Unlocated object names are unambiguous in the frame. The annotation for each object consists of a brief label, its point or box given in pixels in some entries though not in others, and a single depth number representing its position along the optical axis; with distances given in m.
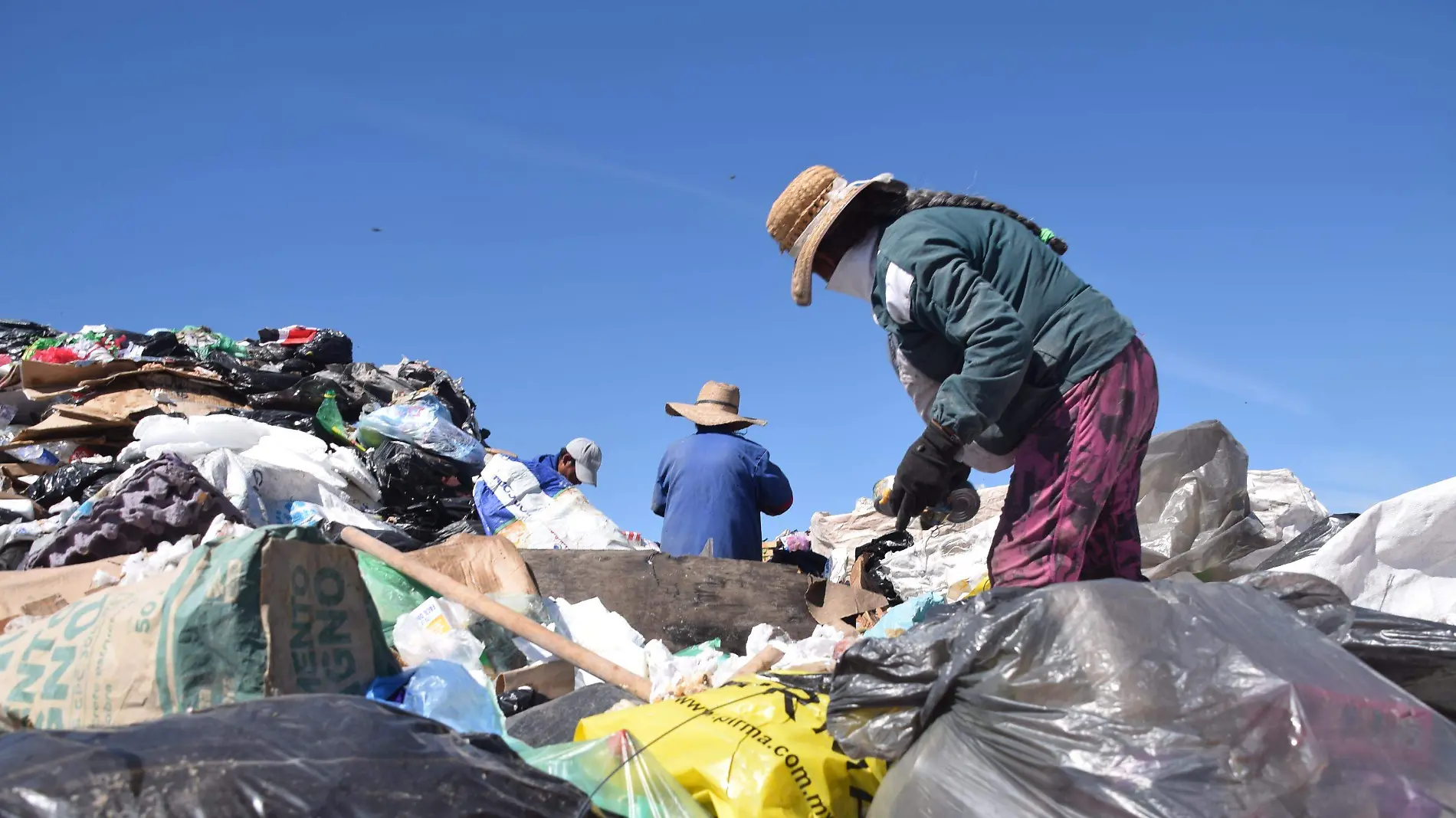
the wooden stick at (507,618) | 2.35
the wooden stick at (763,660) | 2.39
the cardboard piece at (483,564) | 3.25
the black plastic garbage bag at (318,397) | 6.18
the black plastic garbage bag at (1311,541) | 2.92
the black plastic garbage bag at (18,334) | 8.66
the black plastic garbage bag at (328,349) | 7.62
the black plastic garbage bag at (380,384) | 6.93
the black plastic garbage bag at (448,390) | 7.19
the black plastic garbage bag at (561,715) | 2.10
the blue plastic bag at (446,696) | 2.01
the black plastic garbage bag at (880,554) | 4.41
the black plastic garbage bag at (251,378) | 6.37
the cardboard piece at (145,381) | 5.81
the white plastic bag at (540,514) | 4.86
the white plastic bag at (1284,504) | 3.93
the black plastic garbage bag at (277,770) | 1.09
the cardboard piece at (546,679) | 2.52
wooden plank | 3.40
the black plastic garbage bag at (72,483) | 4.30
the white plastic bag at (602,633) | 2.98
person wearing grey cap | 6.16
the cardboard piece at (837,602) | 3.49
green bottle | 5.98
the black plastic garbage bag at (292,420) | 5.83
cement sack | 1.84
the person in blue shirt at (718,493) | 4.80
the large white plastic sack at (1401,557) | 2.59
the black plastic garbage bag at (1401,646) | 1.62
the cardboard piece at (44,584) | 2.64
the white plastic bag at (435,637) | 2.62
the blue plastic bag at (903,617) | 2.77
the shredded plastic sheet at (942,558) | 4.49
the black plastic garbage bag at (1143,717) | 1.28
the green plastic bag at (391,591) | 2.90
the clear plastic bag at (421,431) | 5.70
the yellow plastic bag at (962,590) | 3.66
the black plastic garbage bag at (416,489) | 5.43
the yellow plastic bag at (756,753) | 1.58
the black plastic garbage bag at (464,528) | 5.16
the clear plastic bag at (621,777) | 1.51
